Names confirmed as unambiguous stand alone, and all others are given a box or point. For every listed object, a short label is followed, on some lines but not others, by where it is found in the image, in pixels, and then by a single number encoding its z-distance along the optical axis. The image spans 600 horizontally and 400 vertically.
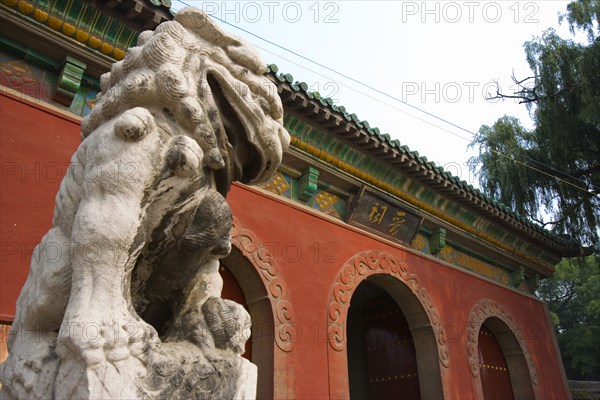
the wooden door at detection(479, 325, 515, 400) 6.95
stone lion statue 1.13
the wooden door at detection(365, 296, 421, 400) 6.32
